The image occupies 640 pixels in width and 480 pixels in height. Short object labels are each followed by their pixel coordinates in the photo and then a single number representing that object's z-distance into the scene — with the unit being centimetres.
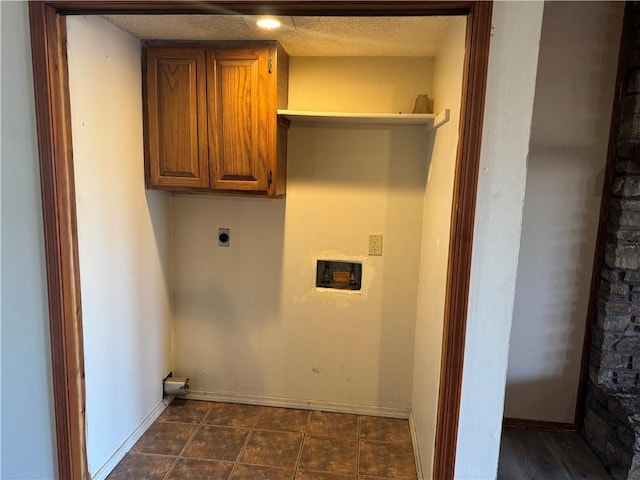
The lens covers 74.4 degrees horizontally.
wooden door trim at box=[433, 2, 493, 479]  133
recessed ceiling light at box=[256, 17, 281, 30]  186
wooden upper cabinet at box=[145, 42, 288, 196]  218
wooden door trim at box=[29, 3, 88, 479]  153
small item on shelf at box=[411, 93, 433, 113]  227
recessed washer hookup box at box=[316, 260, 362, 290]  263
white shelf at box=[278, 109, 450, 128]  218
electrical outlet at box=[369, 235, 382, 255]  254
